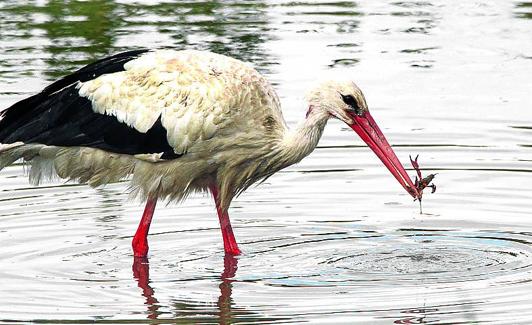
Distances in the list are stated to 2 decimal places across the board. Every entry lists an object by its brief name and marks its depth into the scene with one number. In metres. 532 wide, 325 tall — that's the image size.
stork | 10.56
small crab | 10.51
